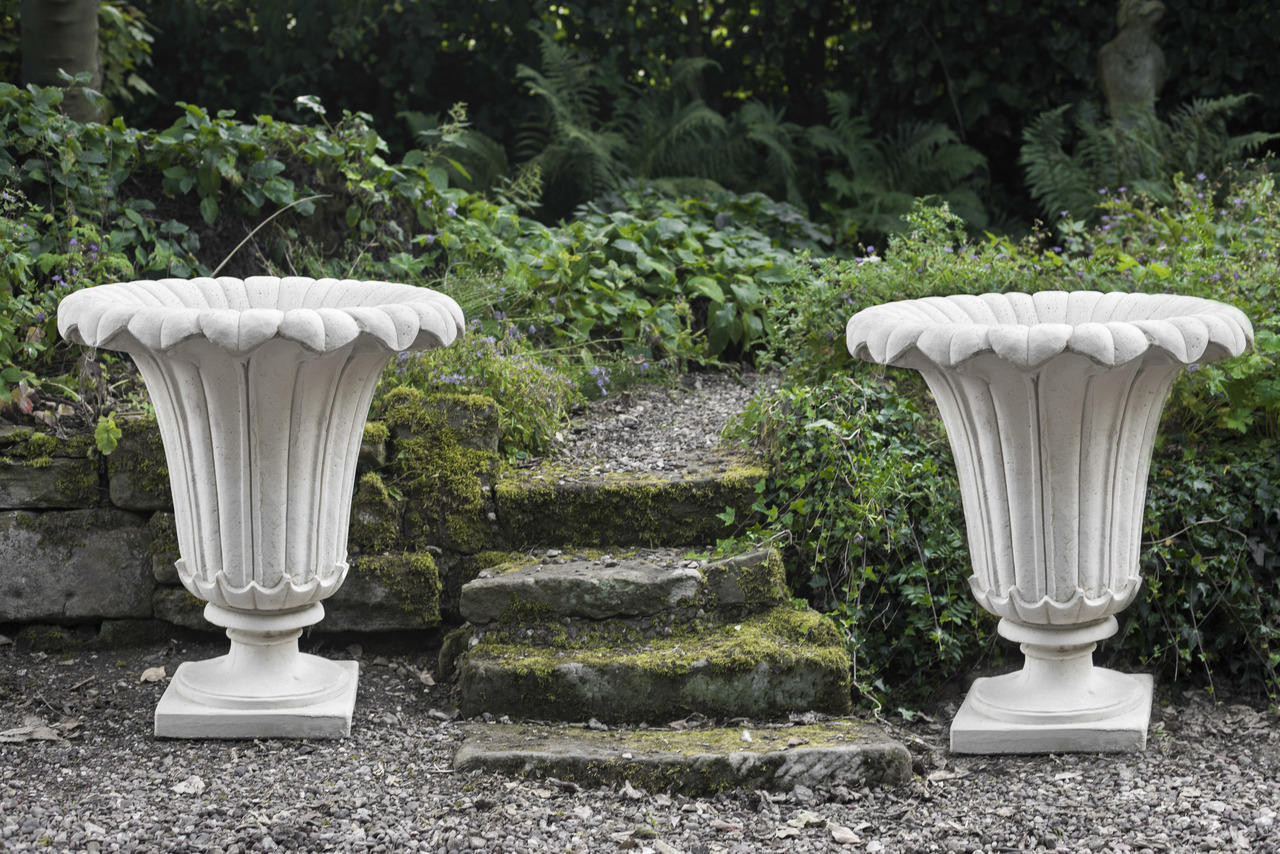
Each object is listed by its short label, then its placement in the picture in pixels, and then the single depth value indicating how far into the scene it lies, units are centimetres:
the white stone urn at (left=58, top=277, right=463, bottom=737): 288
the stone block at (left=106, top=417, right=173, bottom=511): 383
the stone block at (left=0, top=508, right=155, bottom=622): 385
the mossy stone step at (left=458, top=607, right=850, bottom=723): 330
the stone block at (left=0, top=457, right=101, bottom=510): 383
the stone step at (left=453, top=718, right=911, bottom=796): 294
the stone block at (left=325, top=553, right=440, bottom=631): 379
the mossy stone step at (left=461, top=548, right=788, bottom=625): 352
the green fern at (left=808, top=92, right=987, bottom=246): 696
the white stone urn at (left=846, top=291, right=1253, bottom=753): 288
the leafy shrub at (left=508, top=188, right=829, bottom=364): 505
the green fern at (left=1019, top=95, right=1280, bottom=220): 661
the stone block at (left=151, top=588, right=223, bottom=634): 387
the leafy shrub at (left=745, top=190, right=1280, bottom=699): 353
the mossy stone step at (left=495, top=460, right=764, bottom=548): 381
